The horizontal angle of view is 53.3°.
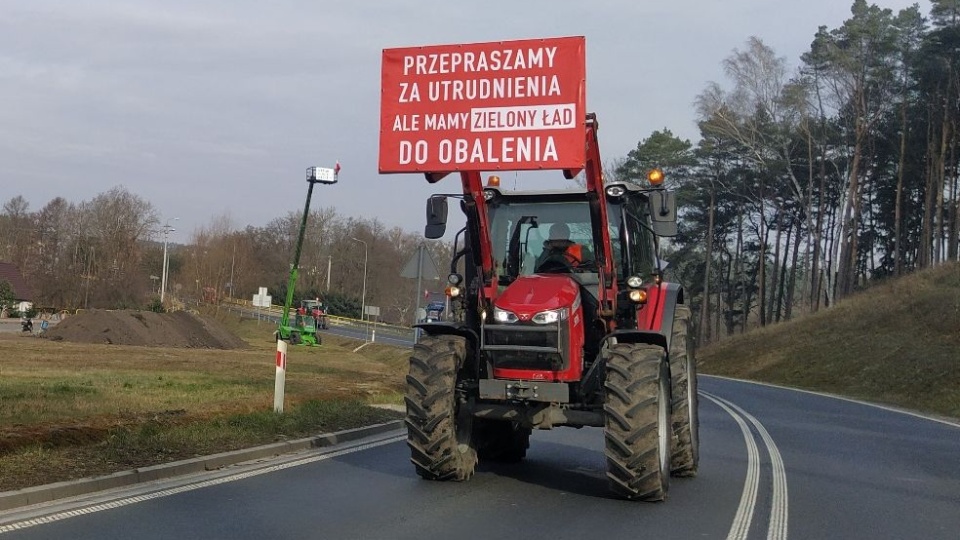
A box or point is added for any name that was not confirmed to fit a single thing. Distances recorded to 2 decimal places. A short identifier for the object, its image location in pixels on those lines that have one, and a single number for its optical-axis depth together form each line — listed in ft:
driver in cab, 32.04
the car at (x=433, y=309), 140.50
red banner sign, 28.14
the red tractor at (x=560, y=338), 27.73
